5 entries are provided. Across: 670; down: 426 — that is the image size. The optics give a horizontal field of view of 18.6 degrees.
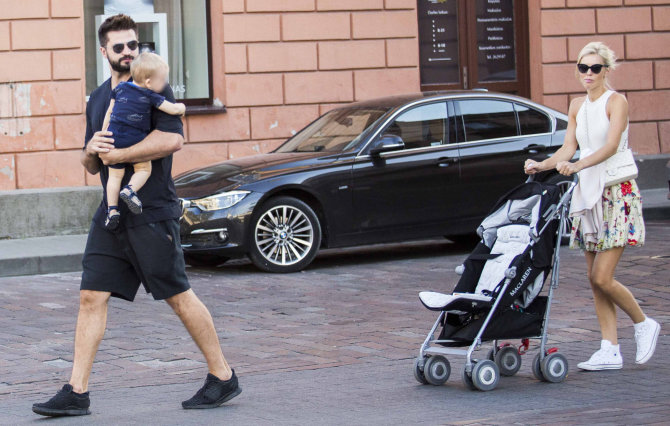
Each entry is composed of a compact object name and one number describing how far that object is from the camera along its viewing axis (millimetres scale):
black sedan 18471
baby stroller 10294
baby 9446
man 9564
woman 10991
